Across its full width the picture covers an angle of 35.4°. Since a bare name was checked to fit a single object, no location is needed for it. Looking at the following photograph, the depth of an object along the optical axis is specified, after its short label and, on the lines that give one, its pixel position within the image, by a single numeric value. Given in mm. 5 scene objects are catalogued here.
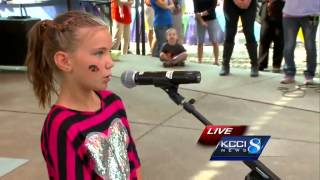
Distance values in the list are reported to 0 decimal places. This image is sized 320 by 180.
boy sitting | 6996
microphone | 1485
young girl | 1469
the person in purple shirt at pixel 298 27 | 5684
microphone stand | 1463
